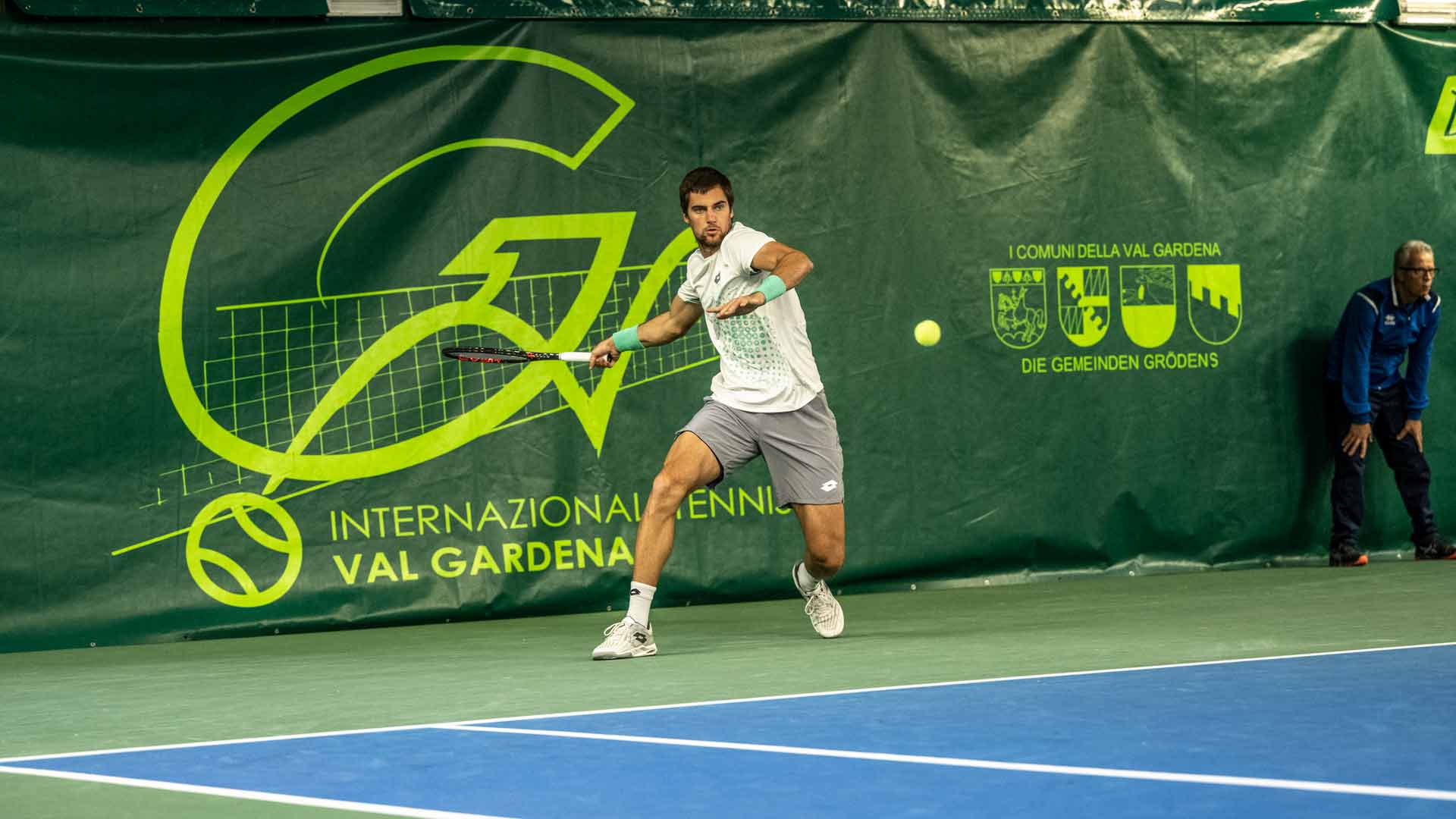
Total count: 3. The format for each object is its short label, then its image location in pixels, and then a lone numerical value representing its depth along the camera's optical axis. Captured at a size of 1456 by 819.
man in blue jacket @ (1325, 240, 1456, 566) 17.19
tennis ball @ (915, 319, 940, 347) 16.27
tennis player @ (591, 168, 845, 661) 11.96
